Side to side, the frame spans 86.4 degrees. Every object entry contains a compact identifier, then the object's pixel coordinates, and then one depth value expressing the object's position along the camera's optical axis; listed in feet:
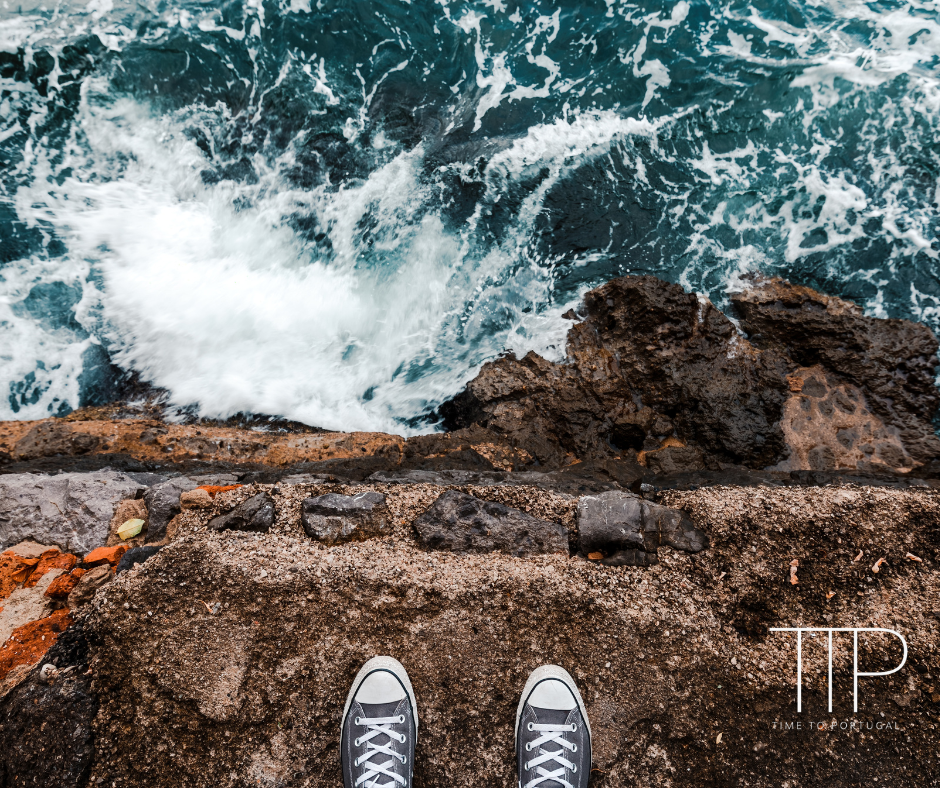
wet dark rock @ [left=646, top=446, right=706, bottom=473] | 10.55
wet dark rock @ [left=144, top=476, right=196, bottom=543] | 8.09
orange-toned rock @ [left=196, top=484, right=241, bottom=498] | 8.12
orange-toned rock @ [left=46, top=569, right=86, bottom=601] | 7.61
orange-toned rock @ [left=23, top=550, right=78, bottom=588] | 7.98
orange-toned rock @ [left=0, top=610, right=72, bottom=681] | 6.95
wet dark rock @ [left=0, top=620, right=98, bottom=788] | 6.03
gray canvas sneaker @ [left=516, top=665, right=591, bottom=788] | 6.43
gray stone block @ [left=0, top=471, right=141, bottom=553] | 8.32
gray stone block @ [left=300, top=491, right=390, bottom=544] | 7.48
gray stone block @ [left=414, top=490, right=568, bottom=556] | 7.51
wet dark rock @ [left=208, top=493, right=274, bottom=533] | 7.51
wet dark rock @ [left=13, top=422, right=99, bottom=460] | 10.33
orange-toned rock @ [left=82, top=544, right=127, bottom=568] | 7.90
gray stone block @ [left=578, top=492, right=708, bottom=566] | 7.36
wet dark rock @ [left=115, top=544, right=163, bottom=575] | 7.30
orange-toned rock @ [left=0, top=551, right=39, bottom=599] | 7.80
